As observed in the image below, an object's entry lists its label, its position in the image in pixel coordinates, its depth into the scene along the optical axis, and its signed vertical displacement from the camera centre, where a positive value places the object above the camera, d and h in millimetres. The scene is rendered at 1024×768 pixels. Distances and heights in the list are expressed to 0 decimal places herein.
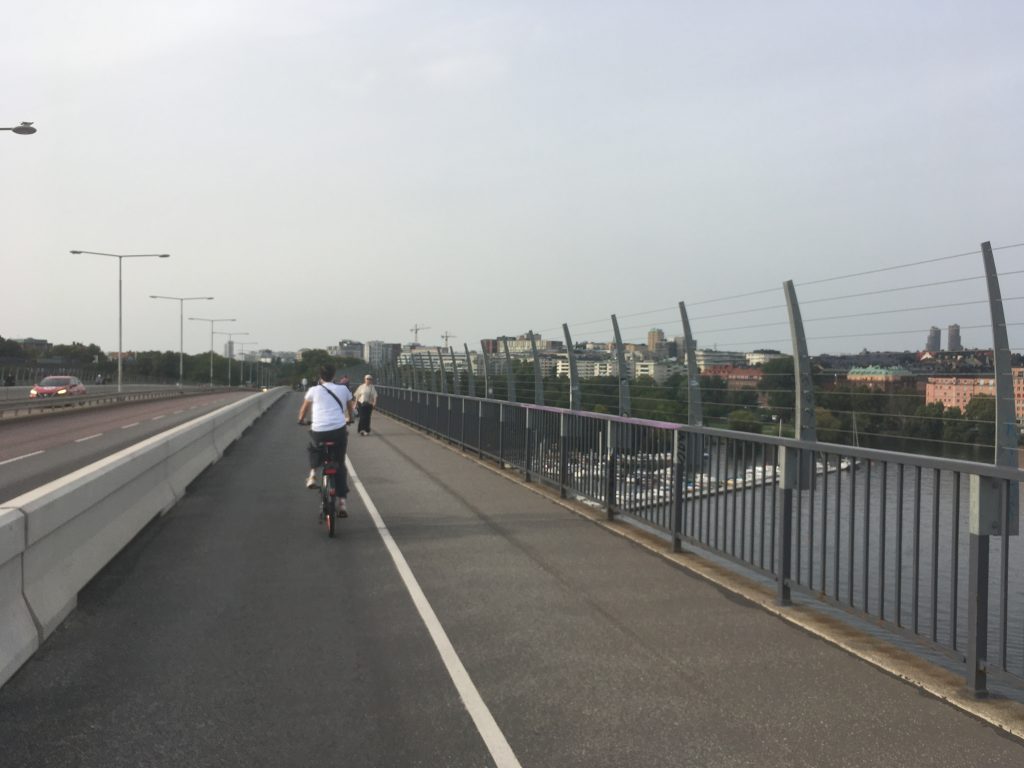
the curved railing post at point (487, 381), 21359 -231
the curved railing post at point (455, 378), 26484 -213
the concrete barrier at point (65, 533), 4992 -1220
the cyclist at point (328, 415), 10391 -525
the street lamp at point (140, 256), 54531 +6559
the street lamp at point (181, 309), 80012 +5280
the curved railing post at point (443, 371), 29627 -20
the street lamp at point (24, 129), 24166 +6160
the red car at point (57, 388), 45906 -1161
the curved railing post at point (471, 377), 23891 -161
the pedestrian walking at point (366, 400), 24781 -850
